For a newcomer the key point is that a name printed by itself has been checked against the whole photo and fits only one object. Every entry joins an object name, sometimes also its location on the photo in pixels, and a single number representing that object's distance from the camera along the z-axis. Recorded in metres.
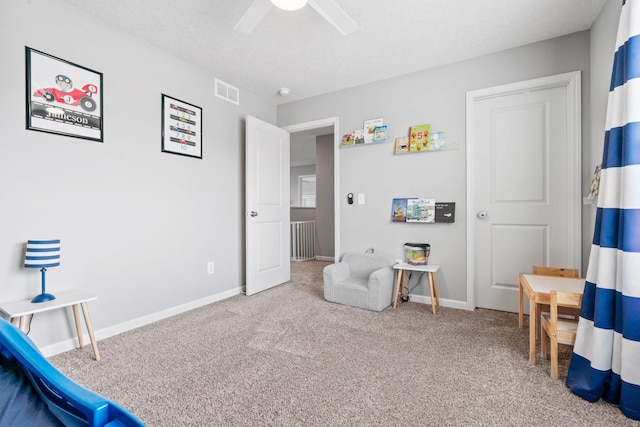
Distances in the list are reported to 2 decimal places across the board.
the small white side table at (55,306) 1.64
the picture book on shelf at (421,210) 3.01
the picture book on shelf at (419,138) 3.03
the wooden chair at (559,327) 1.60
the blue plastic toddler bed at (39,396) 0.53
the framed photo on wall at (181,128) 2.67
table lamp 1.76
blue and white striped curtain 1.32
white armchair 2.78
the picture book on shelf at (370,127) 3.30
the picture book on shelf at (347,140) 3.46
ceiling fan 1.71
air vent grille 3.20
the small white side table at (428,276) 2.72
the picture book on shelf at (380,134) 3.25
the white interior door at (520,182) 2.51
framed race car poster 1.90
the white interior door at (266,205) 3.31
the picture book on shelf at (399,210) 3.15
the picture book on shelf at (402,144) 3.14
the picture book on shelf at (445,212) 2.92
